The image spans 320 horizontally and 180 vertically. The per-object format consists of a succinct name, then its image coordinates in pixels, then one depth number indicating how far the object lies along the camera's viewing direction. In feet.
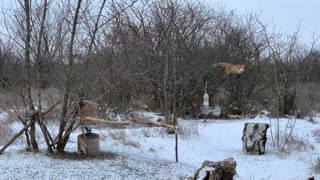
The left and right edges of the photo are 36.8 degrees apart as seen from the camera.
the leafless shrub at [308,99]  58.39
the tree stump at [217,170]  19.51
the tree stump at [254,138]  29.09
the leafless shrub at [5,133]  30.16
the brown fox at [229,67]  36.28
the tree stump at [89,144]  21.32
